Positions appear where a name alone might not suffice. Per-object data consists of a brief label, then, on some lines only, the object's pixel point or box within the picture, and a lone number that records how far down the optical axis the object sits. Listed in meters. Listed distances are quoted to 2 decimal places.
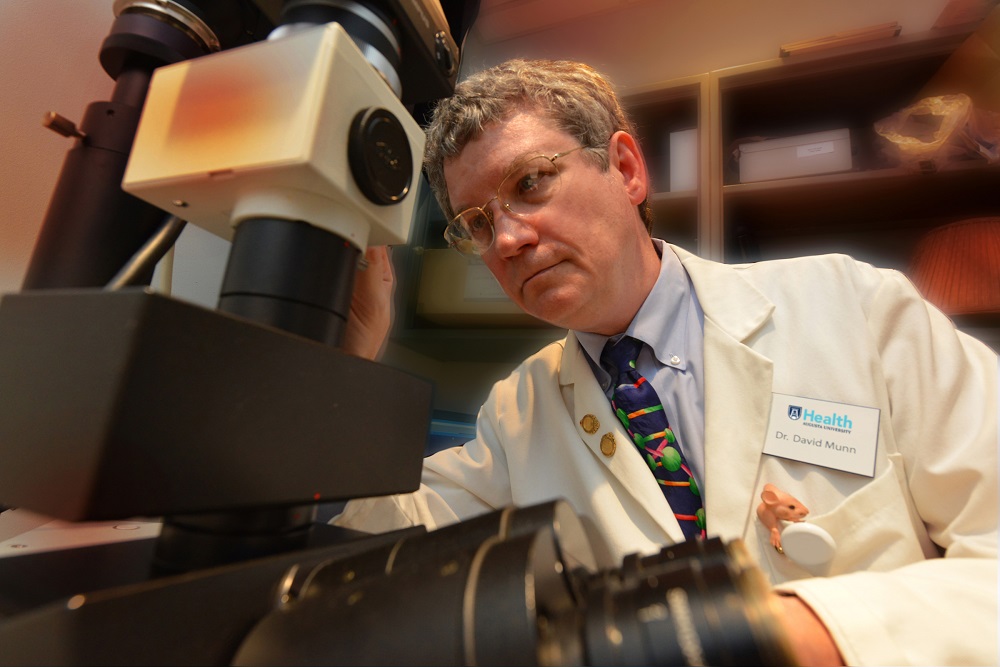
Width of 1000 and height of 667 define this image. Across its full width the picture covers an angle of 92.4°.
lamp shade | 1.16
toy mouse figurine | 0.67
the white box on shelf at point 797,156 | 1.40
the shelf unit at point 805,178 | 1.34
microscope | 0.24
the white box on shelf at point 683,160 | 1.50
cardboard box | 1.69
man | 0.62
